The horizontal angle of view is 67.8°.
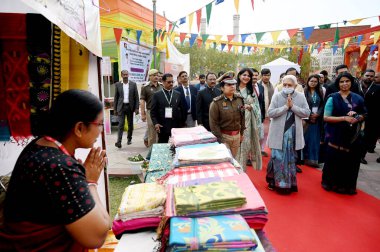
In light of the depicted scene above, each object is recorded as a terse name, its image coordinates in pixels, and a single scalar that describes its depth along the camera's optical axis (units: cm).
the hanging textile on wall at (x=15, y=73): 196
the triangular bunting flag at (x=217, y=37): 1037
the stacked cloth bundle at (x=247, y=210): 120
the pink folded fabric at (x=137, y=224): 127
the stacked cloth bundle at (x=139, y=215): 127
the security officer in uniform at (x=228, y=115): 377
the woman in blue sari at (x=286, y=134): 405
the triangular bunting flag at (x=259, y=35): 946
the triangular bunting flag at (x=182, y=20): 733
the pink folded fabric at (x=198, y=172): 162
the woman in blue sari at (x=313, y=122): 533
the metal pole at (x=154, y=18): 781
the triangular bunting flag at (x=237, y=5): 536
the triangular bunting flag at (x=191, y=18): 702
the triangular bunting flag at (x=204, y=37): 965
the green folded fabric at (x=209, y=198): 119
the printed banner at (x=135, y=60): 861
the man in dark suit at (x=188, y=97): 604
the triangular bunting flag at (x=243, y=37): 988
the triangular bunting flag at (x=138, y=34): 846
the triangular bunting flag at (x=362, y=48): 1301
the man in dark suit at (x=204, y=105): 501
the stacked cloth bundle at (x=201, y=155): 185
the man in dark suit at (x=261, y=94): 575
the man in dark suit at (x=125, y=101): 698
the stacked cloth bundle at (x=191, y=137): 233
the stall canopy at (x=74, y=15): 143
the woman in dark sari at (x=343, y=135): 393
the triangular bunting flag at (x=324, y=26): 860
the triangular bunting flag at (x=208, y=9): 602
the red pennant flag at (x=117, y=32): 770
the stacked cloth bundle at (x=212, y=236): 102
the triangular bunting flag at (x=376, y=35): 925
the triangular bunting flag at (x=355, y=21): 814
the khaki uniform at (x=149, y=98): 603
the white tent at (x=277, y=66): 1352
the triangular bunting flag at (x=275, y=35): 941
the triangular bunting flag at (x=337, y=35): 861
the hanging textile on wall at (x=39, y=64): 197
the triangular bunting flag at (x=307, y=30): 851
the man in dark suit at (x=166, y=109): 481
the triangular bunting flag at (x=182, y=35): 975
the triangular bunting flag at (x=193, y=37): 956
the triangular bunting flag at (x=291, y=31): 916
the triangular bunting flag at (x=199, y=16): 662
